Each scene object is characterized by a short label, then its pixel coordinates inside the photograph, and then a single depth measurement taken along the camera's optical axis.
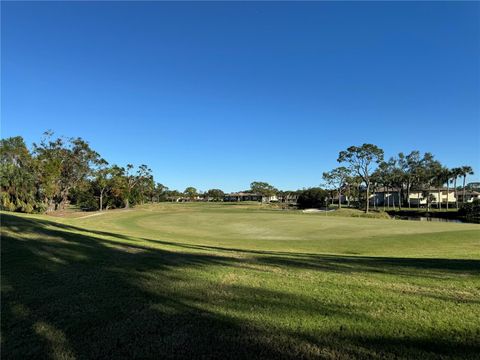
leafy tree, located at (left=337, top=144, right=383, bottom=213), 70.31
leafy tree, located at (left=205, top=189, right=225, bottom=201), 195.85
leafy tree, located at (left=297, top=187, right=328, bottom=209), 112.88
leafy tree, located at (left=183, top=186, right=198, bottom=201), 189.82
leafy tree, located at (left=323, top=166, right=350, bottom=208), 101.67
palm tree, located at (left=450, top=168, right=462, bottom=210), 99.59
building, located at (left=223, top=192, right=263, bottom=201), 193.32
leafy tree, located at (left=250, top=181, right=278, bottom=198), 176.50
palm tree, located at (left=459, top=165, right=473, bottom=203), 99.00
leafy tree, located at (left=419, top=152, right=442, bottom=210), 102.25
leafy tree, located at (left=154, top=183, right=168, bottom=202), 154.20
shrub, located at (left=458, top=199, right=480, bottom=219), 62.32
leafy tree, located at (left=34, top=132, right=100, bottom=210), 51.88
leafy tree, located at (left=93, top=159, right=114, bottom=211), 70.19
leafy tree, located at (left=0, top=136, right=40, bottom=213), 37.16
